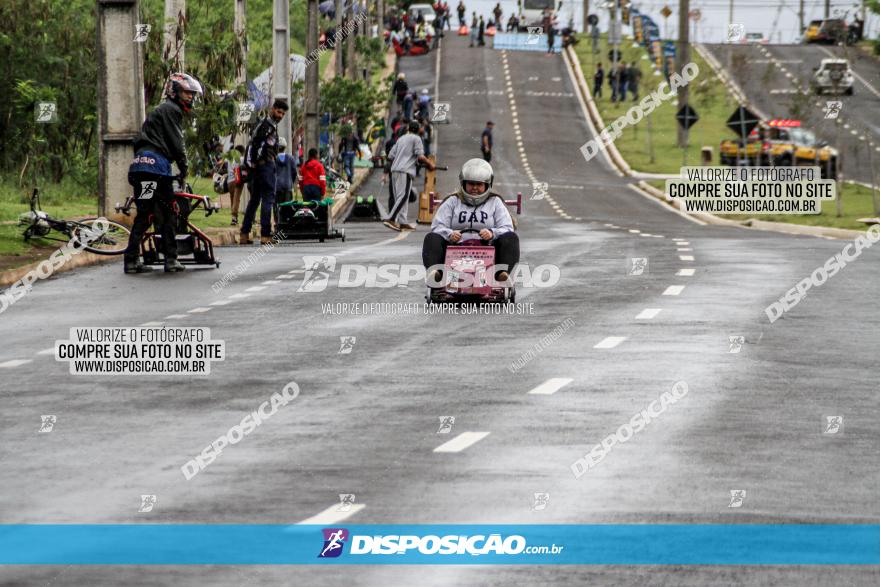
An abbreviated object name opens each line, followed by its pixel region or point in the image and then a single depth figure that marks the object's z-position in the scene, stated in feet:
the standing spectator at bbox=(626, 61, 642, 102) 296.51
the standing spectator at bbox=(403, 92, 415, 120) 231.91
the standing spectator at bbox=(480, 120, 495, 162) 231.50
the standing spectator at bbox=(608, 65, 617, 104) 297.53
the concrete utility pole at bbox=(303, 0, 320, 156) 176.24
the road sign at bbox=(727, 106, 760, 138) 153.38
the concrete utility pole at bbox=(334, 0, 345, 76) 214.69
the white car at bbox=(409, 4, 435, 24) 413.18
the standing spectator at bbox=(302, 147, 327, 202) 118.83
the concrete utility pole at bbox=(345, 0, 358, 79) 250.10
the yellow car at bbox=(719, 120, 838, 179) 215.10
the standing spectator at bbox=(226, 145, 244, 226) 114.62
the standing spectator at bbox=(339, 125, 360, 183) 209.90
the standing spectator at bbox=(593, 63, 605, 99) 301.63
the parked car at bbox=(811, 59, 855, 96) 268.99
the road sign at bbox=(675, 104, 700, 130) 188.75
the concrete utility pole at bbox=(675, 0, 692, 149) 243.19
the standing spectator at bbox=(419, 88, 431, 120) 213.25
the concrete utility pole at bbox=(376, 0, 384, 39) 347.77
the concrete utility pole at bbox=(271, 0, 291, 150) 145.07
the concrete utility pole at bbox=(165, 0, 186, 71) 126.22
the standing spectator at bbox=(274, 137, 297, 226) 111.86
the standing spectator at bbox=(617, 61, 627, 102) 295.28
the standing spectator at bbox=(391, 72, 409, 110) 243.60
